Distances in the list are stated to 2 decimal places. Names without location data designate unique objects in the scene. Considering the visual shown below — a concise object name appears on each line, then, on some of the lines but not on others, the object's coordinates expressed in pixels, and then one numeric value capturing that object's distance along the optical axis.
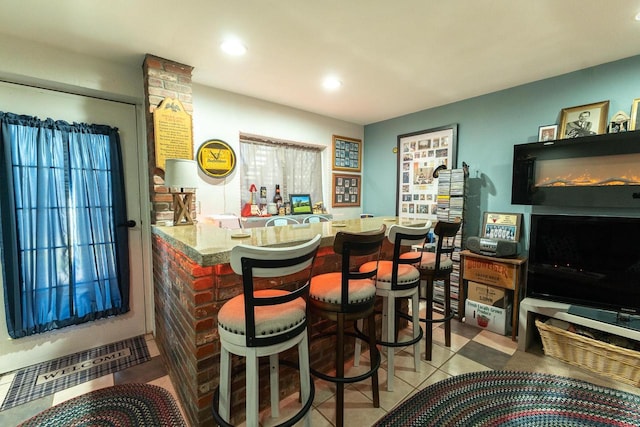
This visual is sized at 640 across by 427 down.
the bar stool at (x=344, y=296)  1.26
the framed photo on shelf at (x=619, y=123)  2.12
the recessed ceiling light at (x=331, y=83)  2.60
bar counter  1.29
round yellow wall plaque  2.74
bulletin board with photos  3.31
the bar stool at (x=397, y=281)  1.55
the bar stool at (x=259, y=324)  0.99
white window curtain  3.27
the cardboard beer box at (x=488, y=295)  2.52
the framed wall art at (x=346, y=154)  3.99
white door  1.99
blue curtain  1.94
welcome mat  1.76
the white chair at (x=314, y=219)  3.54
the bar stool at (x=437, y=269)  1.89
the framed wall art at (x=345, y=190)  4.05
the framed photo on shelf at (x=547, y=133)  2.49
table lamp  1.92
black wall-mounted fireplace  2.11
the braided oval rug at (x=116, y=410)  1.50
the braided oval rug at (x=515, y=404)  1.51
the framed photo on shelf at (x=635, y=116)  2.06
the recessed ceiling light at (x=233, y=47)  1.94
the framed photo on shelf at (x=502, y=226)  2.71
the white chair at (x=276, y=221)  3.21
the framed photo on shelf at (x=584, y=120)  2.23
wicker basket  1.83
